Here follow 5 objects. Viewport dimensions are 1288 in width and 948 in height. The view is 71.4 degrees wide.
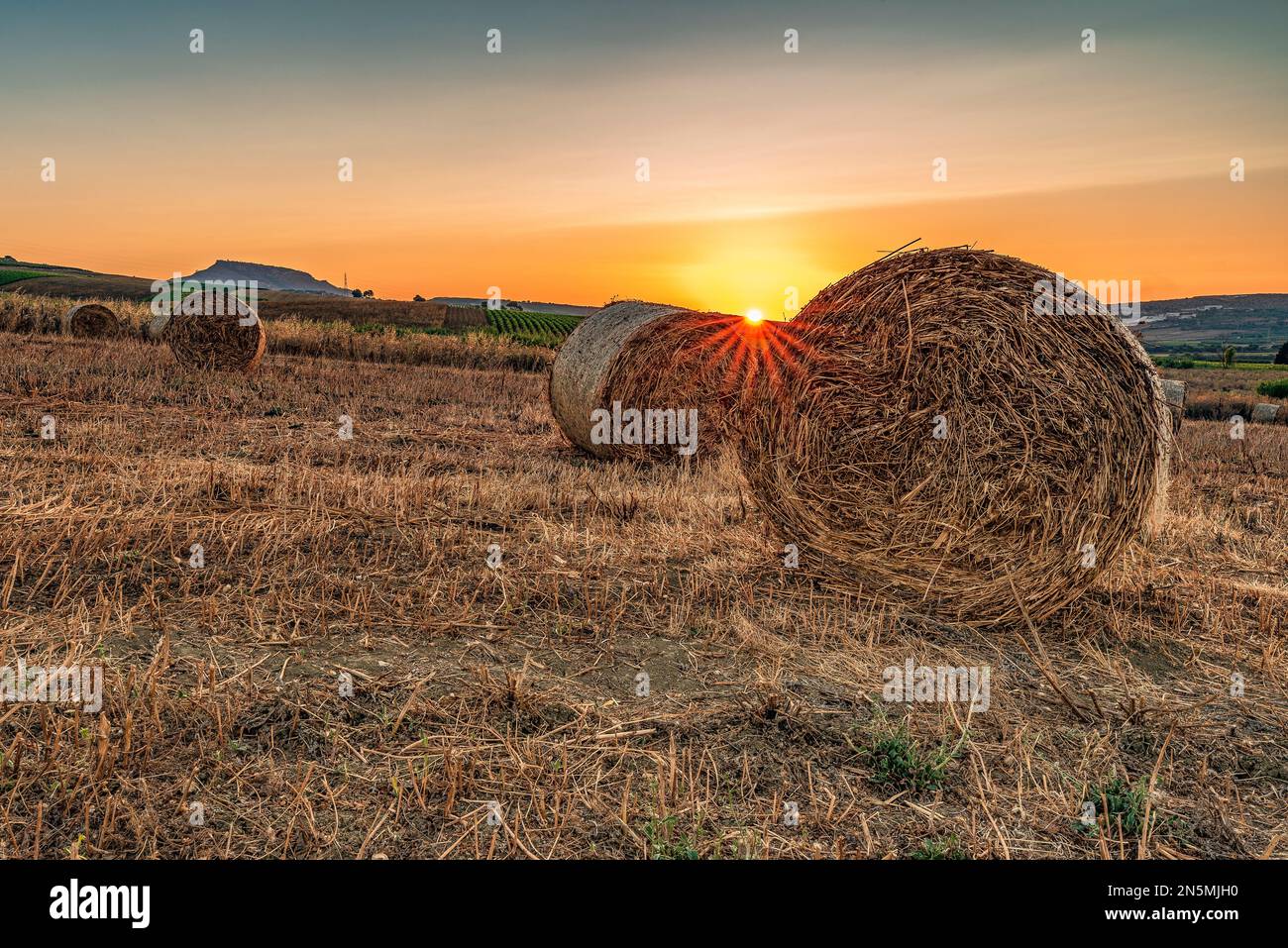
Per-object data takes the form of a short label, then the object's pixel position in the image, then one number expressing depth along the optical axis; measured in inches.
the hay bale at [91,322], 831.7
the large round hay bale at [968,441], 229.3
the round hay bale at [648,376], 414.0
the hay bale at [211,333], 670.5
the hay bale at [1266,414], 840.9
